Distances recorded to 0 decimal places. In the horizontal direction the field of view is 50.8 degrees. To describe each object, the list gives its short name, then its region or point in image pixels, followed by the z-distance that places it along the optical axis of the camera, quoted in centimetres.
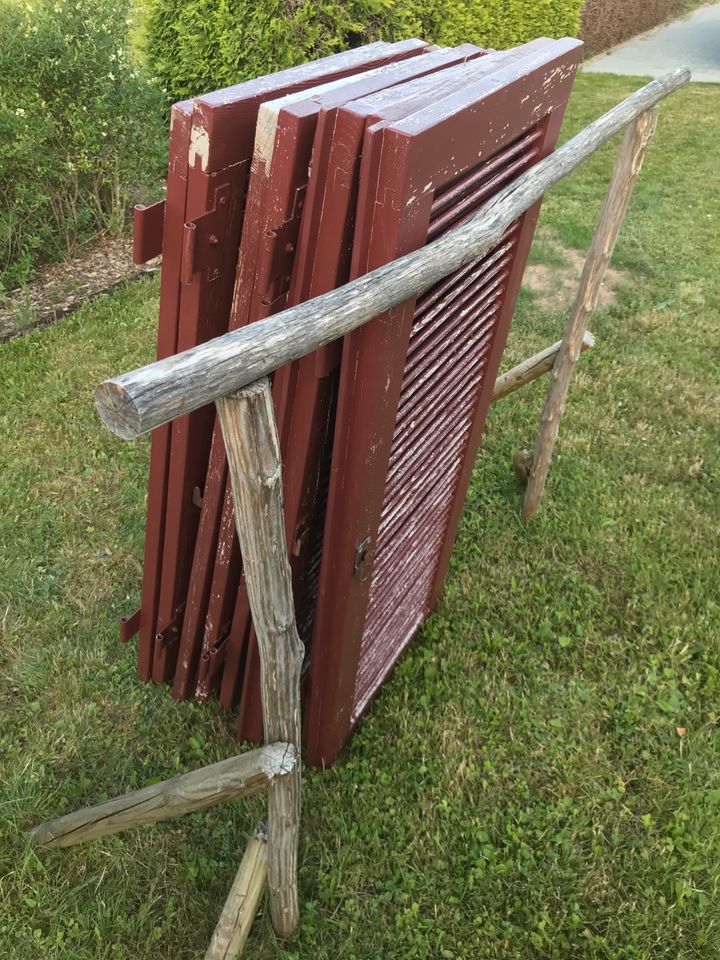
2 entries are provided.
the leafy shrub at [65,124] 480
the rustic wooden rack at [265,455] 107
